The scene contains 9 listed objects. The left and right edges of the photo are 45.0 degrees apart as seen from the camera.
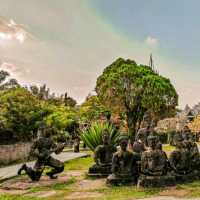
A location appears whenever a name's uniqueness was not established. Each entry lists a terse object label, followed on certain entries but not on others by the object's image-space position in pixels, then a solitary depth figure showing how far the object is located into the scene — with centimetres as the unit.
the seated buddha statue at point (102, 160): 805
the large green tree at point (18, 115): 1245
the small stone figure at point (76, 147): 1807
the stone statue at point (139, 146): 777
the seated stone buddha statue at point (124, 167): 674
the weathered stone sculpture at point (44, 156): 761
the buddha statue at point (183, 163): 691
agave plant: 963
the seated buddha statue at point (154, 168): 632
